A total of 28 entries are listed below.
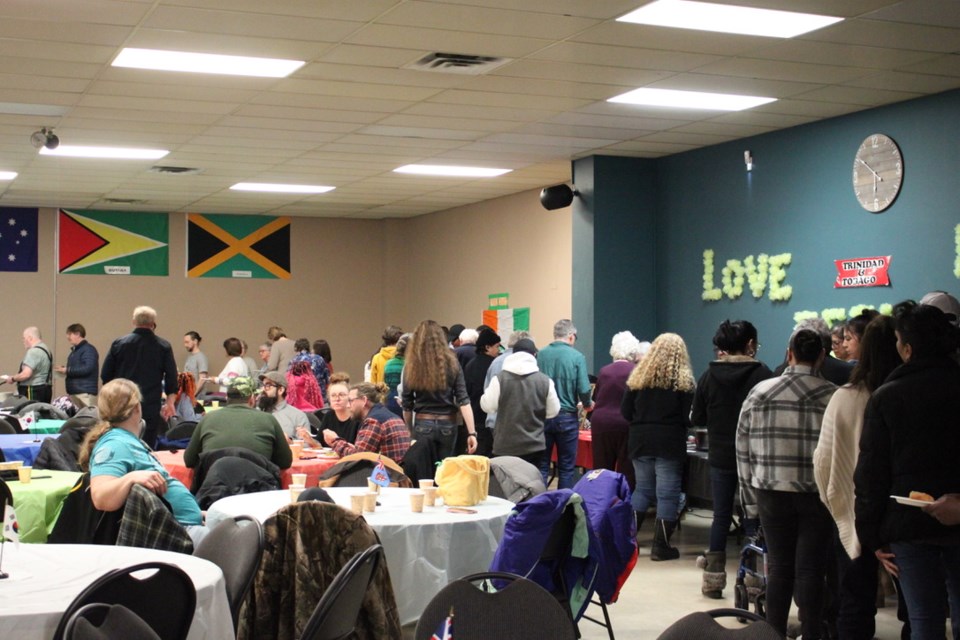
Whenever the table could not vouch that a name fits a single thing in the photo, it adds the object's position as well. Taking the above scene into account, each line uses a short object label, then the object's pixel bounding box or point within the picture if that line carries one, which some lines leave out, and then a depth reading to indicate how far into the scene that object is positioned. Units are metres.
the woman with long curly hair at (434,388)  7.88
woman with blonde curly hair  7.31
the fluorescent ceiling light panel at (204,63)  6.65
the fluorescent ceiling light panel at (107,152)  10.06
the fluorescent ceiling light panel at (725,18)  5.67
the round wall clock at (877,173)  7.91
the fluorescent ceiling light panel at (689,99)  7.73
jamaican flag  15.88
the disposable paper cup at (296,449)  7.26
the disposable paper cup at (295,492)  5.05
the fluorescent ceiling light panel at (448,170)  11.19
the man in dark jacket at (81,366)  12.40
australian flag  14.98
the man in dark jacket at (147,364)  9.73
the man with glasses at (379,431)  6.91
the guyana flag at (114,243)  15.24
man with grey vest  8.13
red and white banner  8.01
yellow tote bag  5.30
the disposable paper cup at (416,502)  5.08
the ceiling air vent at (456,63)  6.67
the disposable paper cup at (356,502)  4.99
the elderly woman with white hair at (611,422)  8.04
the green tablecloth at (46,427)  8.95
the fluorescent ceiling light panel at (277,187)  12.68
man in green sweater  6.23
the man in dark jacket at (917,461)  3.95
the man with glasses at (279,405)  7.77
